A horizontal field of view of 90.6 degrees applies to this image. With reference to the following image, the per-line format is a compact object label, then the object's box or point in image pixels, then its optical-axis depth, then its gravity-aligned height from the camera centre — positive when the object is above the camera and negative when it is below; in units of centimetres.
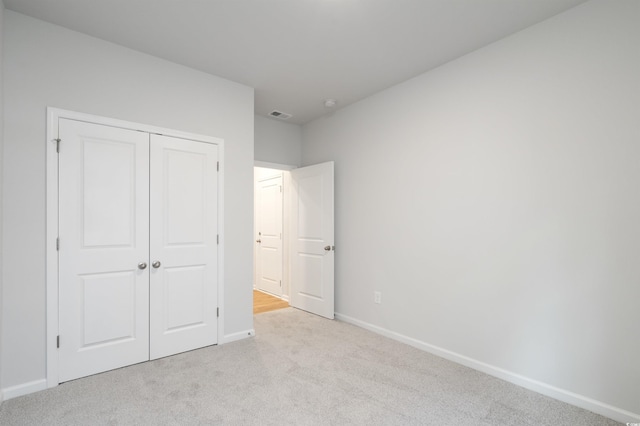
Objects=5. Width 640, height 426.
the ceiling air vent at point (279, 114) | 431 +142
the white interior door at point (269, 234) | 529 -31
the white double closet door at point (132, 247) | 252 -26
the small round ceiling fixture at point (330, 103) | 391 +142
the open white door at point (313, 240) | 417 -33
